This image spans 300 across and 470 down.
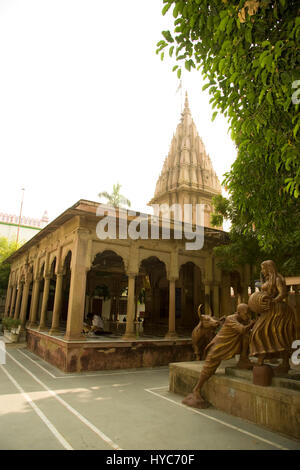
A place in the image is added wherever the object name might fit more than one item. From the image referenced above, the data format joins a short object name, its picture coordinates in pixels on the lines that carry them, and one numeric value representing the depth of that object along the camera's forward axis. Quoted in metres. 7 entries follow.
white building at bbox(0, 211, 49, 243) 34.66
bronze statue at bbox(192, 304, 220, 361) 8.59
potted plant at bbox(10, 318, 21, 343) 15.16
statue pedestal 4.43
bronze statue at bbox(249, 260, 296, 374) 5.16
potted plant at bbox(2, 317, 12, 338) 16.52
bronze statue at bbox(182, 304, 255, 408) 5.71
